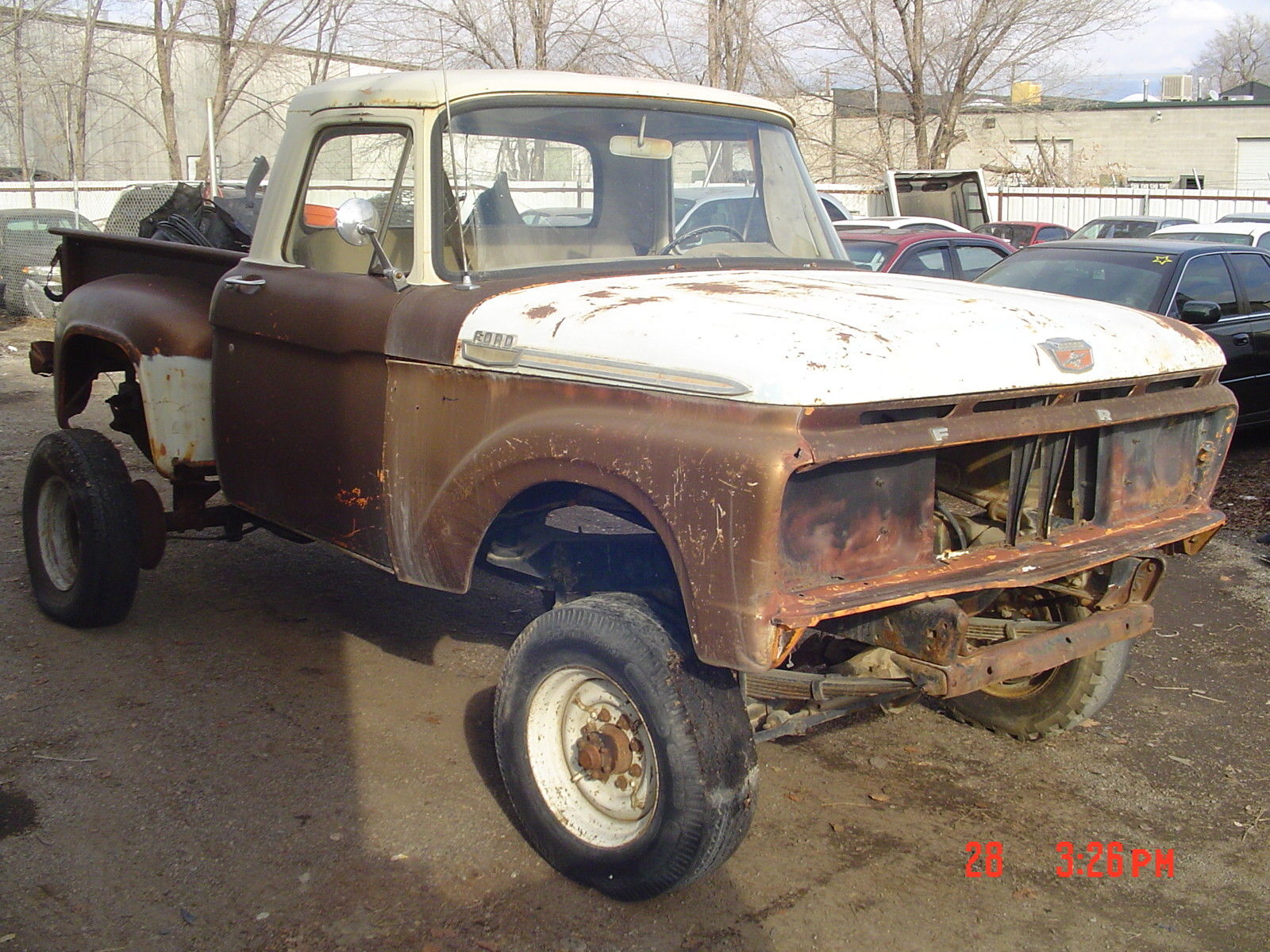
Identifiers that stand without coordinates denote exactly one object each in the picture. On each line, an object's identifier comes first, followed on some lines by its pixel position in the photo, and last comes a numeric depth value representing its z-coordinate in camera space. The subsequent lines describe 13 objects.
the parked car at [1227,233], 12.66
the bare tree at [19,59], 24.50
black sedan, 8.18
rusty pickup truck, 2.79
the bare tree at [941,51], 25.81
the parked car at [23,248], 17.05
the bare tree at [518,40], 21.91
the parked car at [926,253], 11.16
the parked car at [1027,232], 20.23
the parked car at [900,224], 15.35
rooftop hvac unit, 51.44
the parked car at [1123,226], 19.58
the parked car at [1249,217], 18.61
